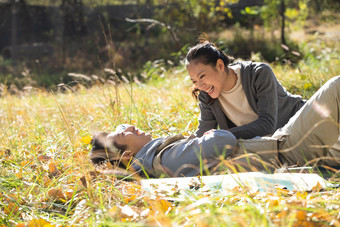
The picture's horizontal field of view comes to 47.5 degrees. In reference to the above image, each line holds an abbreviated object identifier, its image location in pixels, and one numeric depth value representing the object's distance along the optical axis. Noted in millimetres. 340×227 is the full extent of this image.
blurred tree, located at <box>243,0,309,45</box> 11993
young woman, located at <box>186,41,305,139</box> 3020
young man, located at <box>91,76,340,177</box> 2438
